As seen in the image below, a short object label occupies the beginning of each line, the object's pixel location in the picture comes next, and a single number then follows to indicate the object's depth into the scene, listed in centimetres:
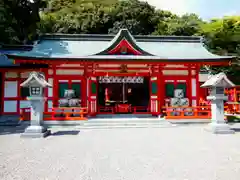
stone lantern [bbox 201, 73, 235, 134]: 955
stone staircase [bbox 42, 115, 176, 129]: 1160
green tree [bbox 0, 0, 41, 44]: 2822
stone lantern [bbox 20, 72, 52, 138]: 906
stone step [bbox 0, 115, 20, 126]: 1211
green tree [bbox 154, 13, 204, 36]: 3356
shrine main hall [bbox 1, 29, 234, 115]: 1302
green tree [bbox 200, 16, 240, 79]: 2073
